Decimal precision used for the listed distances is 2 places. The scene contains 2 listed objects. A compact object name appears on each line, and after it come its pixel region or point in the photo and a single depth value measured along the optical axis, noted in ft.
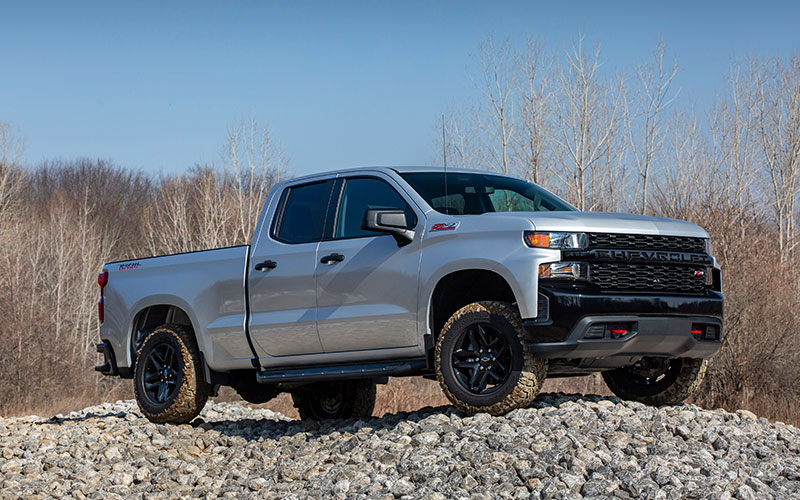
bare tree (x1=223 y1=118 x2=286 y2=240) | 143.23
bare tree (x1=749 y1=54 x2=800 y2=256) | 145.69
